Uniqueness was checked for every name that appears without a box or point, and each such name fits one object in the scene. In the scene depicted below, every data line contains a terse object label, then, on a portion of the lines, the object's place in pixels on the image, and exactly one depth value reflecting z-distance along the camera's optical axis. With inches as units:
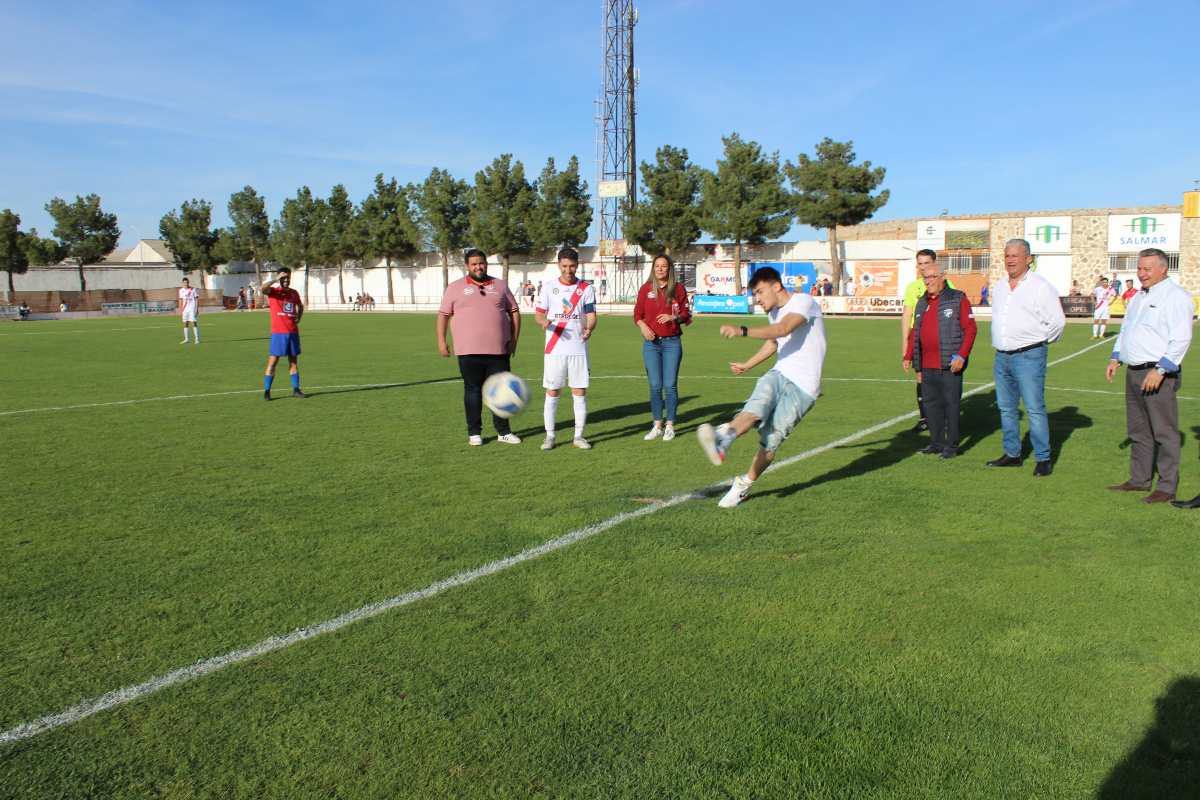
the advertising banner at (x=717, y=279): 2226.9
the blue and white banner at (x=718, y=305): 1812.3
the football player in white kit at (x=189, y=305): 1011.3
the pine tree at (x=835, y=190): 2149.4
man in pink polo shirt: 360.2
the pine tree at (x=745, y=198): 2265.0
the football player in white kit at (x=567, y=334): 345.1
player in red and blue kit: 512.7
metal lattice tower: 2418.8
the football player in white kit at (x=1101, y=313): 995.9
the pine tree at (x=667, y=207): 2400.3
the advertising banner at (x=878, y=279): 2107.5
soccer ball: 344.2
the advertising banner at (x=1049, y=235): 2218.3
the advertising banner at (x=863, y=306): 1724.9
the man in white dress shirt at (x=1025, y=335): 291.6
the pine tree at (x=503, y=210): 2684.5
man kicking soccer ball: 250.7
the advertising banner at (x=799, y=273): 2104.8
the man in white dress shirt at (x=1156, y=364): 255.1
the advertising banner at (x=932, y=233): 2353.6
